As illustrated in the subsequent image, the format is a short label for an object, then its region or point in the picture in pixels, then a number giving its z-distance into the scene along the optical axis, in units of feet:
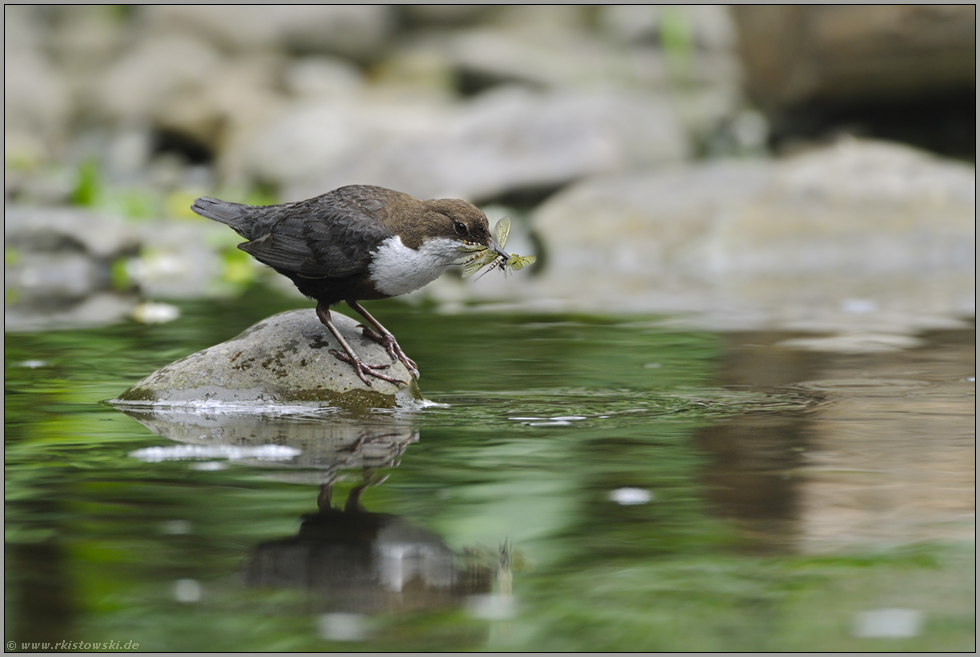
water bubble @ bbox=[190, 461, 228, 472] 24.72
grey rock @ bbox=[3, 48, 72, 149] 116.06
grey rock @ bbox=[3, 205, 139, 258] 68.59
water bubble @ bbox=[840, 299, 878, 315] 50.67
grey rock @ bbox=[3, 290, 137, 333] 48.03
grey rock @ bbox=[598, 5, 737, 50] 139.13
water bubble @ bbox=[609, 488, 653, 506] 22.31
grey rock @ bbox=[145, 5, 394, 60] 126.21
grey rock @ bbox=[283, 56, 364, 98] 121.70
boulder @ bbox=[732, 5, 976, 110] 80.02
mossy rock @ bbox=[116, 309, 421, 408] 31.86
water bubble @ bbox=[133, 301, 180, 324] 49.60
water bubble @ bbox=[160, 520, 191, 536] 20.35
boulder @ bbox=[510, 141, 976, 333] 60.08
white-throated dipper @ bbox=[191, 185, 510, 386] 31.07
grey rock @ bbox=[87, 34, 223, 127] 115.44
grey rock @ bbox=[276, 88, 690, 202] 85.05
